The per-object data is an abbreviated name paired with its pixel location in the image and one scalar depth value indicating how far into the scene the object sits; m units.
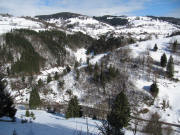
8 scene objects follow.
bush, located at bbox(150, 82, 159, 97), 48.25
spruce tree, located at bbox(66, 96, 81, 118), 27.11
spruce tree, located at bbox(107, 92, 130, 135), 21.35
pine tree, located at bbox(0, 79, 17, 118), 16.64
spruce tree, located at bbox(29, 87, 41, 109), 44.03
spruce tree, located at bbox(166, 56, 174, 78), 53.97
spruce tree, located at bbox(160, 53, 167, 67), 57.98
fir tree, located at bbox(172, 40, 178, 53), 70.72
